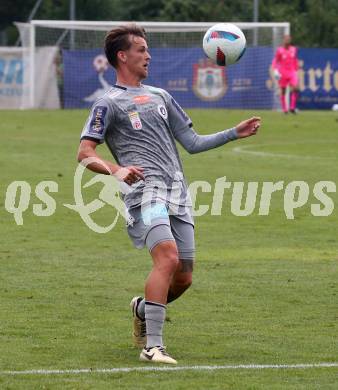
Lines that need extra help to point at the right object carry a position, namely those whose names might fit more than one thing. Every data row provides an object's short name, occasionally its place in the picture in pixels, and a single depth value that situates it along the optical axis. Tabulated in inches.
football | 770.2
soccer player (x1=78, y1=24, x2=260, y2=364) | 653.9
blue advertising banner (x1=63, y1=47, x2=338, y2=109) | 3427.7
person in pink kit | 3193.9
